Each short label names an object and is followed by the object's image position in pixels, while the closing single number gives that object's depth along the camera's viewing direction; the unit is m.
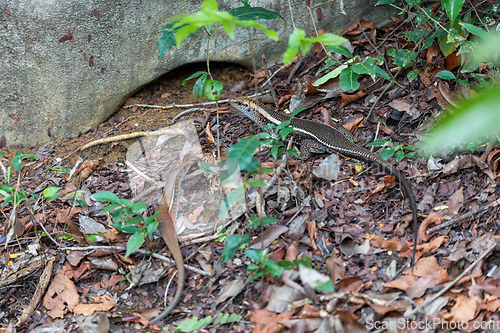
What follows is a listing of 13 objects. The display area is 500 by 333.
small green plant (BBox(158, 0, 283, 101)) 3.14
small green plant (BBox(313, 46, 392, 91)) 3.29
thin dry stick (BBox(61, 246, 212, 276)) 3.02
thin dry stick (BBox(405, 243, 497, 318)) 2.34
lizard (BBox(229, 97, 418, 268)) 3.36
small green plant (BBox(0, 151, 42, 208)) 2.73
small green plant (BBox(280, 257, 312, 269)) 2.60
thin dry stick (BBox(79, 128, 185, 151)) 4.62
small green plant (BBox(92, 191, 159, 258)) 2.83
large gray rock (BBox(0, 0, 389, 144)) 4.39
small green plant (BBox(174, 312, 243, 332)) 2.51
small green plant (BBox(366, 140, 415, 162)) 3.13
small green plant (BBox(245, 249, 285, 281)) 2.54
